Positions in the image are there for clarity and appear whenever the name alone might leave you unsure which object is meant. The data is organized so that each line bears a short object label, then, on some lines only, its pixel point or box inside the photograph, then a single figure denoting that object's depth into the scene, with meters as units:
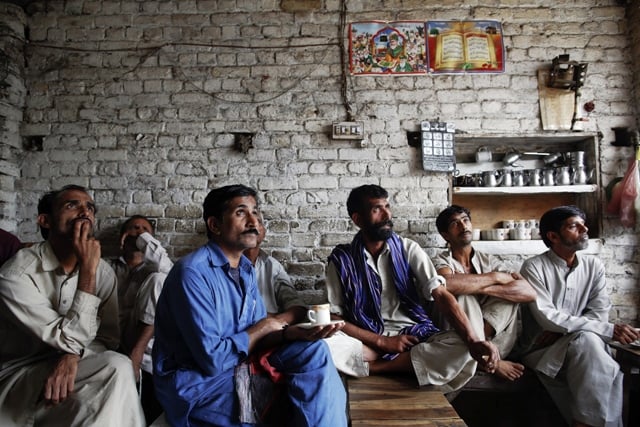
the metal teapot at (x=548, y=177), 3.38
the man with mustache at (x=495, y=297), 2.63
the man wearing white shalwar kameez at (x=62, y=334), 1.79
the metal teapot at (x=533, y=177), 3.39
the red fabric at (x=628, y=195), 3.15
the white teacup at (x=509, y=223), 3.47
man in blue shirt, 1.67
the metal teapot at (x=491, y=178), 3.40
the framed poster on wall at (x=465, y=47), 3.46
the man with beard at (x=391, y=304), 2.28
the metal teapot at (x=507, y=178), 3.40
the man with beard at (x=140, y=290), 2.45
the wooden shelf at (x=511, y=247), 3.34
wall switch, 3.39
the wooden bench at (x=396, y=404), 1.72
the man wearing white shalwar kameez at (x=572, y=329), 2.36
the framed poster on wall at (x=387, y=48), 3.47
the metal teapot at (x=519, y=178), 3.40
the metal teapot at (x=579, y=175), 3.39
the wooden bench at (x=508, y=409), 2.96
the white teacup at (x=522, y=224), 3.41
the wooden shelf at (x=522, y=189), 3.37
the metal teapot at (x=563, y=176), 3.38
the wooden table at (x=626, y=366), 2.36
